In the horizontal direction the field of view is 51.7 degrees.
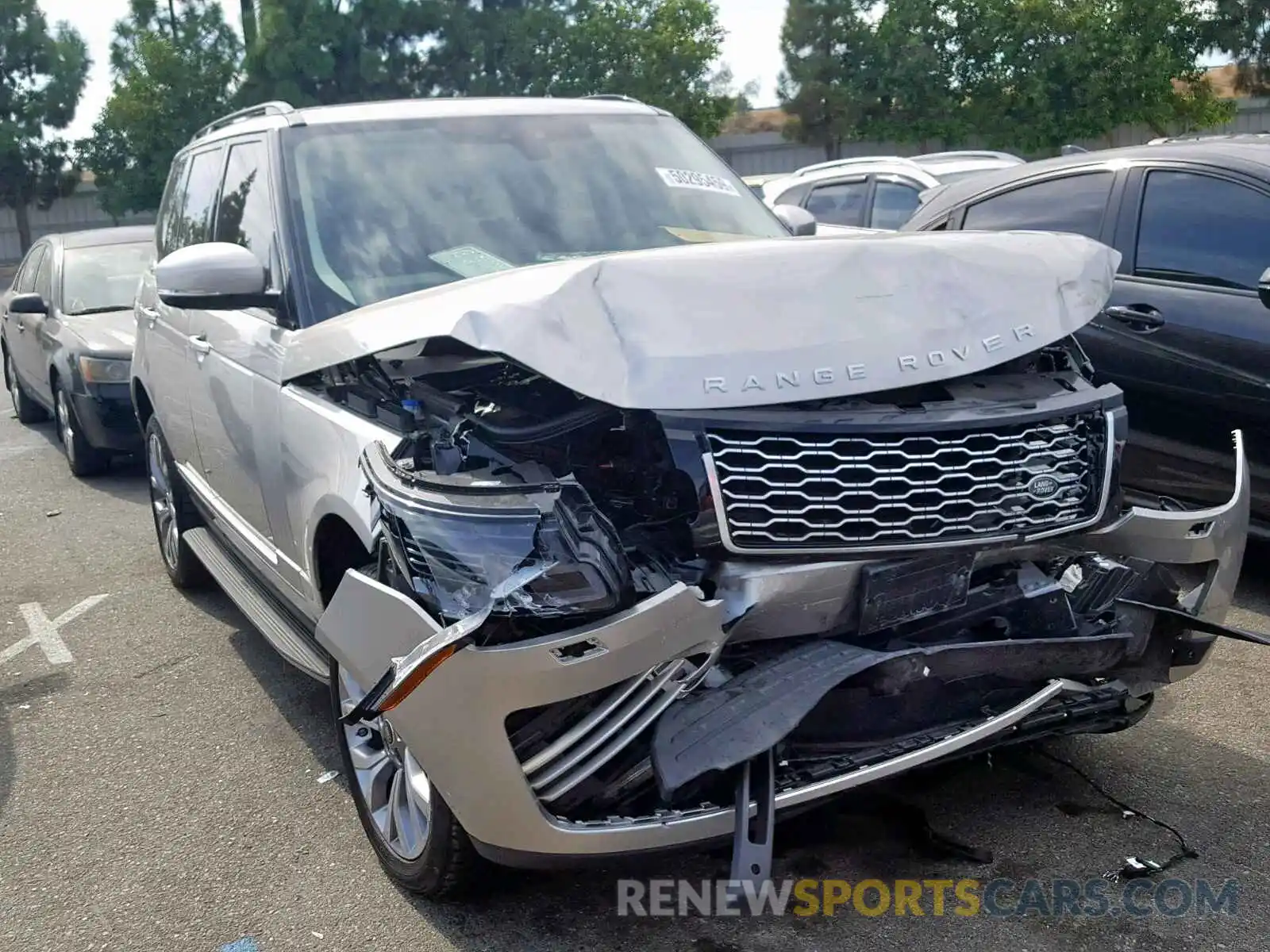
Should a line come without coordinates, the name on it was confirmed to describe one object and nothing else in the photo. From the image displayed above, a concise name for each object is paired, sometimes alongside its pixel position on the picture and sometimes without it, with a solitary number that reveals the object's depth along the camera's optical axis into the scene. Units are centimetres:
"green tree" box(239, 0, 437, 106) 4138
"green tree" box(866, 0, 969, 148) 3192
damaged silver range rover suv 279
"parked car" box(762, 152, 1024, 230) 1115
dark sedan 883
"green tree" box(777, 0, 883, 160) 3472
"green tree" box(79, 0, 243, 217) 4178
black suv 505
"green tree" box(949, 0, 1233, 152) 2844
